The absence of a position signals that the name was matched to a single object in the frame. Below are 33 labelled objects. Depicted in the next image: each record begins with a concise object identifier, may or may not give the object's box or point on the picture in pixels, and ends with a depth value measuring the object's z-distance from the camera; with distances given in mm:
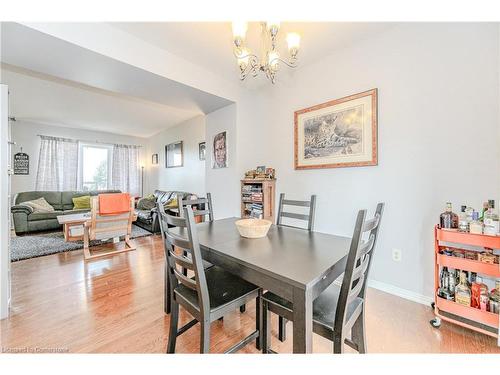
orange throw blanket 3001
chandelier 1312
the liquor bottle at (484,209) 1402
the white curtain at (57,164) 5164
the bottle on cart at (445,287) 1532
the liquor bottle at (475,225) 1407
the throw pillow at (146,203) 5042
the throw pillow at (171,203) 4281
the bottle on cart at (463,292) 1465
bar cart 1362
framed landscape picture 2086
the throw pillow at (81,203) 5016
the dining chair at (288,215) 1445
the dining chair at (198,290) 1065
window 5801
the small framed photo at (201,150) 4615
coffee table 3336
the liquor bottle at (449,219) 1533
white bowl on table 1457
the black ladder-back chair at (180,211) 1660
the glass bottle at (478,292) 1426
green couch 3990
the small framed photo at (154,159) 6325
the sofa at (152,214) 4156
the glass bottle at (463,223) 1473
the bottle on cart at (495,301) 1360
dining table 885
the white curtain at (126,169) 6262
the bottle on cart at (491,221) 1351
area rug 3014
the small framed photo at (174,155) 5320
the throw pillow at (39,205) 4302
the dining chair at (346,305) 942
